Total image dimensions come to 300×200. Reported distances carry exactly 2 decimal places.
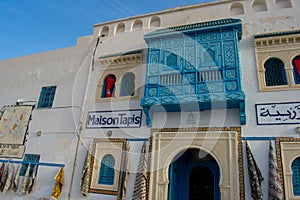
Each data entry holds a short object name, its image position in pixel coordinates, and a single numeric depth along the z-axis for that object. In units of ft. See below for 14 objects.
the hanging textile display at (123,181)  21.34
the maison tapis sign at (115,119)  24.13
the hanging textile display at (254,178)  17.32
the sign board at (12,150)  28.89
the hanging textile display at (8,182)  26.73
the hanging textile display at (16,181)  26.68
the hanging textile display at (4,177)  27.40
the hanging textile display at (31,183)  25.94
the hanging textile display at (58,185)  24.09
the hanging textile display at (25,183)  26.14
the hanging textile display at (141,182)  20.59
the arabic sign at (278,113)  19.16
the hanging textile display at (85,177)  23.06
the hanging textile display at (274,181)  16.88
